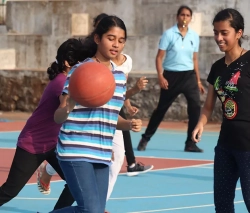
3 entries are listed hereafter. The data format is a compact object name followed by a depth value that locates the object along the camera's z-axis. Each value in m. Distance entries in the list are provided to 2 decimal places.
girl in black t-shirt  8.67
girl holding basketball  8.12
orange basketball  7.93
